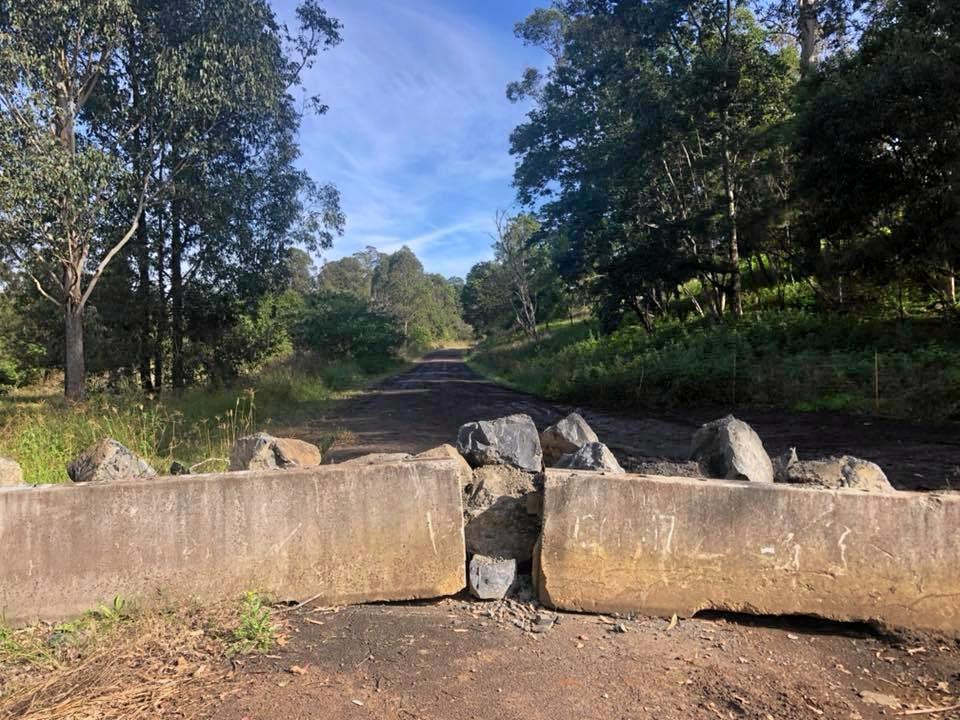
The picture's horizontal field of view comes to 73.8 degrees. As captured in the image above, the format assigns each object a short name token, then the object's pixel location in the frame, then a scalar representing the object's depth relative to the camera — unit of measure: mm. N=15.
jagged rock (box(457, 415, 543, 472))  4312
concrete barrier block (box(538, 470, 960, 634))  3223
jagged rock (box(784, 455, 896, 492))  3695
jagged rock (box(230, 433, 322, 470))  4438
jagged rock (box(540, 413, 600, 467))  4957
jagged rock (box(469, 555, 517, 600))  3590
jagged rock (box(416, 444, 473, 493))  4027
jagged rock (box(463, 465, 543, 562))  3844
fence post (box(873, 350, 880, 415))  11041
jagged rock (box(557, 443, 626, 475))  3873
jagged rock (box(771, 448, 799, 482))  4104
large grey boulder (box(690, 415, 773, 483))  4008
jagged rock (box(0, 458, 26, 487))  3939
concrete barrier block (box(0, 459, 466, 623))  3363
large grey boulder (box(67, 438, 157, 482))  4047
